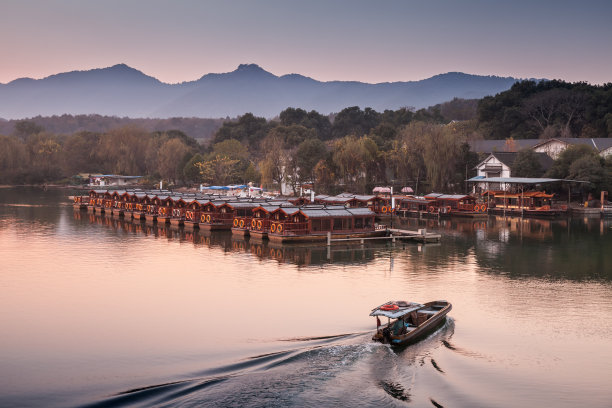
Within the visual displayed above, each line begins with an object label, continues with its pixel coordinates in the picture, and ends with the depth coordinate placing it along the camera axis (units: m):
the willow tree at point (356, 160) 91.50
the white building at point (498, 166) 85.50
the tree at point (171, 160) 131.12
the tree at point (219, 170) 113.19
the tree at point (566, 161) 77.25
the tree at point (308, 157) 94.81
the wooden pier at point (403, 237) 47.34
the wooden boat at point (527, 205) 70.25
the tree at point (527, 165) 81.69
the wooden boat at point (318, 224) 47.16
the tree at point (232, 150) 120.31
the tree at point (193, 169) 119.34
